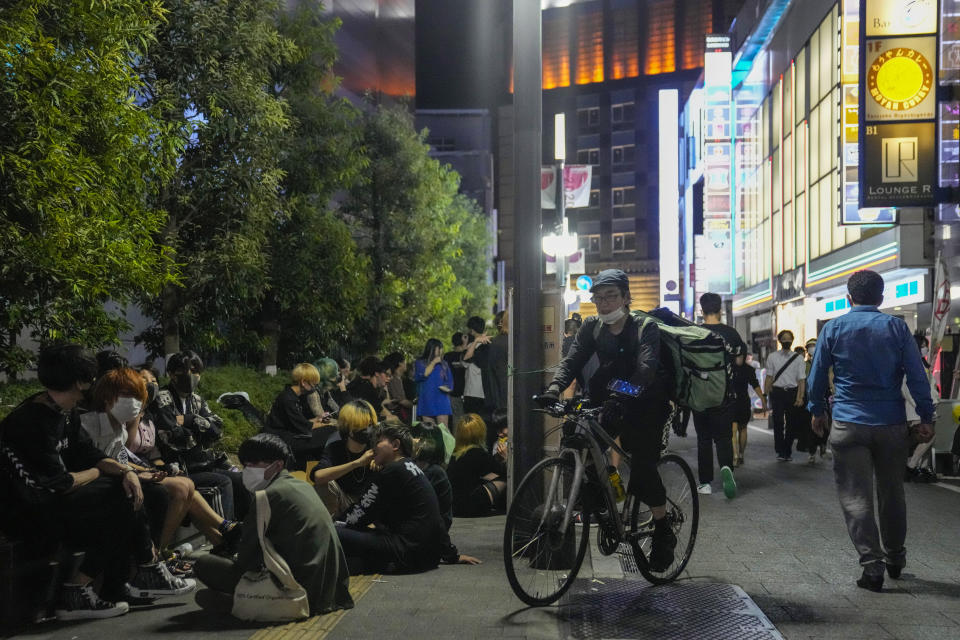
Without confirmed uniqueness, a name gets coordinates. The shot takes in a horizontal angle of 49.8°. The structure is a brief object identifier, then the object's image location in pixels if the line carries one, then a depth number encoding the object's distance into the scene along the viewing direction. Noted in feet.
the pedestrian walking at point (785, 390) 45.13
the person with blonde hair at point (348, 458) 23.43
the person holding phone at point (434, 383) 43.83
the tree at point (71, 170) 26.81
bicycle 17.65
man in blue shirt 19.89
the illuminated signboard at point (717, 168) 144.05
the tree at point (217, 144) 47.42
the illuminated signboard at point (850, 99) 69.67
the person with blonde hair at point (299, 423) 30.86
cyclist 19.61
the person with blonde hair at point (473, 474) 30.12
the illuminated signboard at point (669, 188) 228.43
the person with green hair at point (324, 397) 31.81
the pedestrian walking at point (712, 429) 32.76
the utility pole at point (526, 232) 22.44
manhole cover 16.52
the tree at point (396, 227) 89.71
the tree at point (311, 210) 61.98
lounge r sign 60.75
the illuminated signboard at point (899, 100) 60.39
